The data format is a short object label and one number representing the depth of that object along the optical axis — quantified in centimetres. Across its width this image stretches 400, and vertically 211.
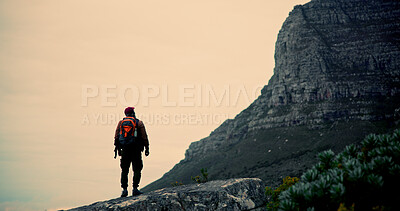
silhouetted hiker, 1305
